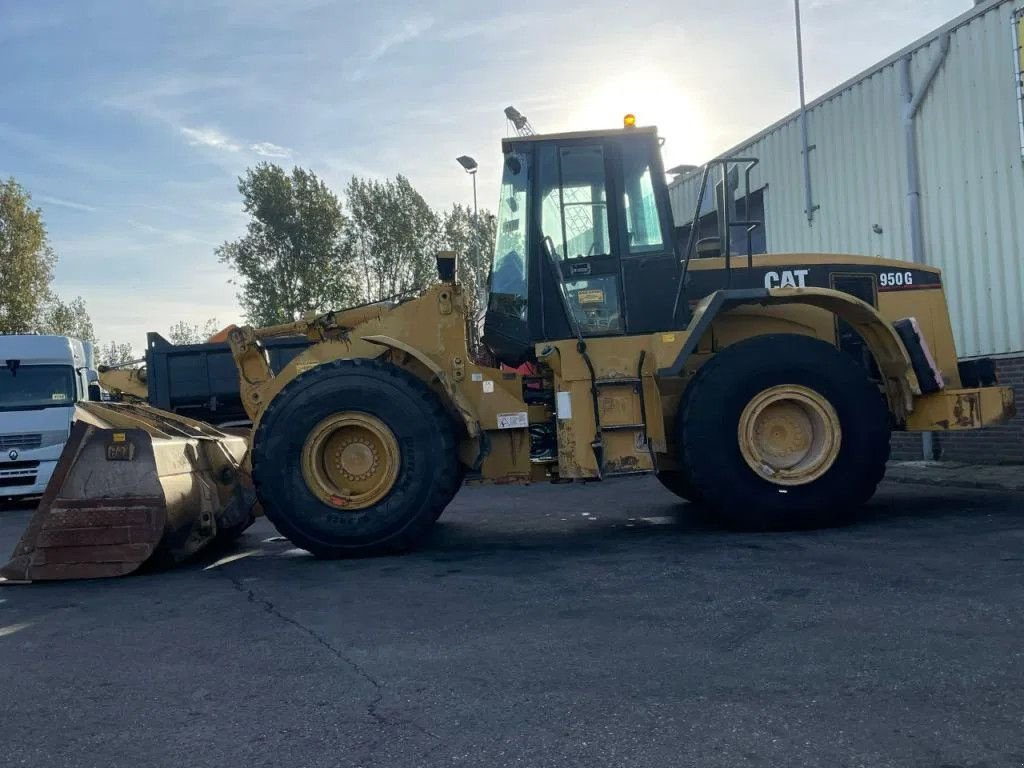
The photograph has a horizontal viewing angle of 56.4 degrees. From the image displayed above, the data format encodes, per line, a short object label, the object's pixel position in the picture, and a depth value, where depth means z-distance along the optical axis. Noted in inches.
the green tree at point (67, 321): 1568.8
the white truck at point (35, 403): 561.3
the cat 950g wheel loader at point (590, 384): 281.9
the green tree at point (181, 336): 2243.1
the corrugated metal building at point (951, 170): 443.5
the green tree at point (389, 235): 1519.4
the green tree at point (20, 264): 1429.6
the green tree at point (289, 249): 1439.5
